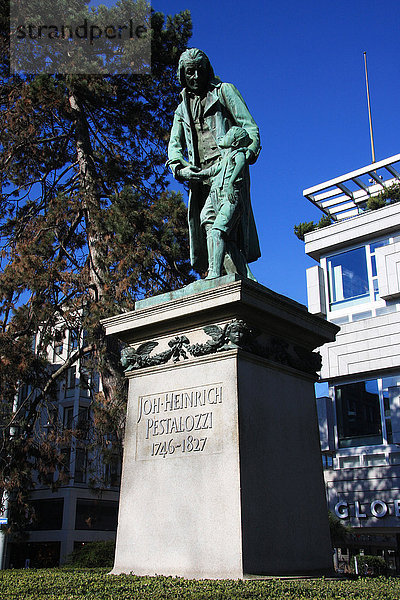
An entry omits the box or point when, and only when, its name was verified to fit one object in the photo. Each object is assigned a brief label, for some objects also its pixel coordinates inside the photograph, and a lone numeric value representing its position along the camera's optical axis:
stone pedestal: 5.38
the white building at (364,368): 32.78
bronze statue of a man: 6.90
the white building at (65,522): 39.62
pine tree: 15.80
